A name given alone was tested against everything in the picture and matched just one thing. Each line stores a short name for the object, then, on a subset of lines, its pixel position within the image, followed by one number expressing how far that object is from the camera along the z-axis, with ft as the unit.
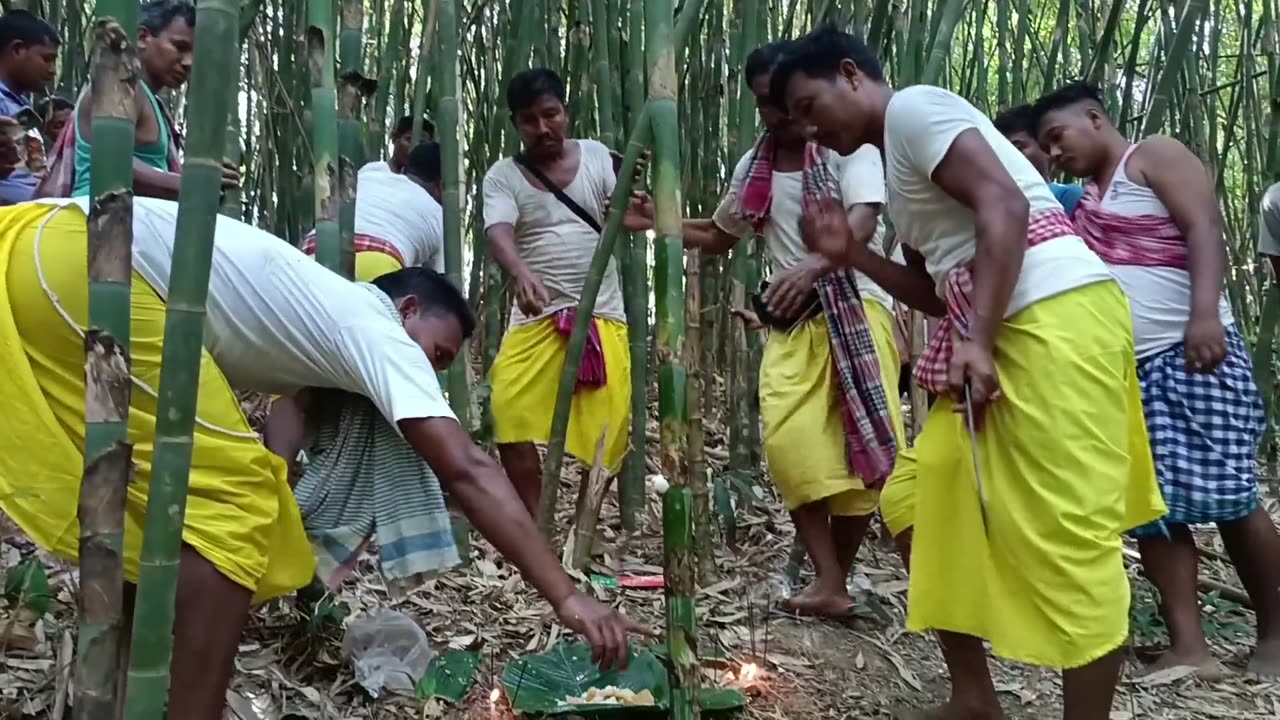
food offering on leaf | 5.66
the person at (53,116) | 8.34
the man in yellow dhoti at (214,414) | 4.20
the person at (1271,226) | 7.88
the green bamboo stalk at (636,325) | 6.42
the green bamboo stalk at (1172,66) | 7.02
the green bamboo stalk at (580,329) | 5.29
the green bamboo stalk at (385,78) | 10.23
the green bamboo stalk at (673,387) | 4.34
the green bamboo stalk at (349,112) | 5.73
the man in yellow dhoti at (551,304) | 9.04
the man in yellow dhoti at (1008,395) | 4.87
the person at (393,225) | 8.18
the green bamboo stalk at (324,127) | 5.33
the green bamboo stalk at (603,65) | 8.32
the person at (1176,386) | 6.93
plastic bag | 6.07
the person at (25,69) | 7.97
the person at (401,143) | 10.85
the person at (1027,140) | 7.74
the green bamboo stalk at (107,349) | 3.42
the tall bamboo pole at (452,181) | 6.98
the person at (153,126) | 5.58
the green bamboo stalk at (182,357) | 3.39
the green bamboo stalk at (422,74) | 8.98
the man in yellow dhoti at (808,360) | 7.34
